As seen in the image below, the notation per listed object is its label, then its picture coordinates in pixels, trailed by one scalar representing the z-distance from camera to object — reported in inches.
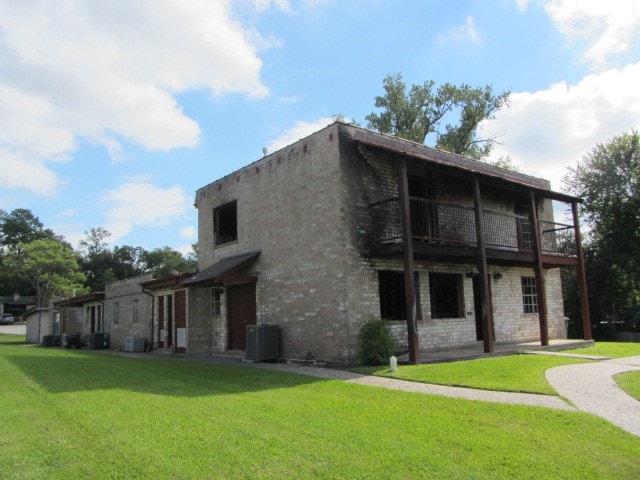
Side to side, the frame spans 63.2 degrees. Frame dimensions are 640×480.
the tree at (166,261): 2509.8
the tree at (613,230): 960.3
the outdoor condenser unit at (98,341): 946.7
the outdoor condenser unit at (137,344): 811.4
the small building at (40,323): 1260.0
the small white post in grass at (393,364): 416.5
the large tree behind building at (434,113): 1389.1
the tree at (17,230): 3389.8
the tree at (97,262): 2937.7
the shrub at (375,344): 458.6
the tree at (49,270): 1849.2
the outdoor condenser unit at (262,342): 532.1
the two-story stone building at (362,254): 496.1
